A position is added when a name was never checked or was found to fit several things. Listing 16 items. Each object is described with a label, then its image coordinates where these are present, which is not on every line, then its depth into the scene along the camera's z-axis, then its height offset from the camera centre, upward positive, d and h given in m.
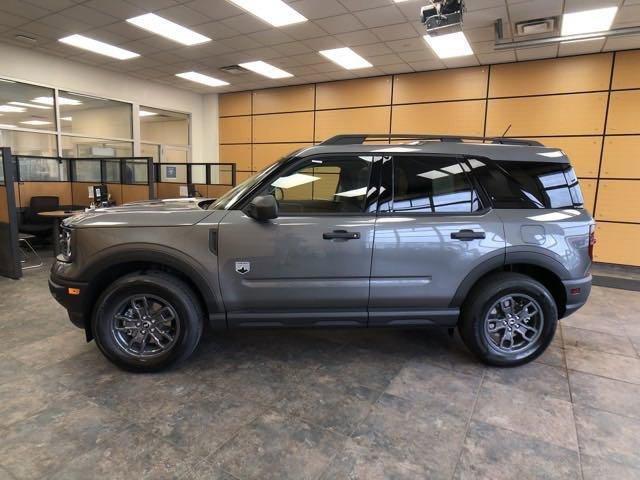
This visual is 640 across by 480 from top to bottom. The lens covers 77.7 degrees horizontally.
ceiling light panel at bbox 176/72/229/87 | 8.59 +2.33
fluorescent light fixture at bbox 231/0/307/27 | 5.06 +2.30
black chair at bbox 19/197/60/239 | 6.28 -0.65
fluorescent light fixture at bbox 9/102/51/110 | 7.47 +1.40
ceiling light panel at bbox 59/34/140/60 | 6.65 +2.33
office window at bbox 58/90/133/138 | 8.15 +1.40
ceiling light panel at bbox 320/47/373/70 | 6.79 +2.30
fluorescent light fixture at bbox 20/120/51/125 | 7.59 +1.09
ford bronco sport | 2.53 -0.42
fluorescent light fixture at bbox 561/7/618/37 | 4.95 +2.27
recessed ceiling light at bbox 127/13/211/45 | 5.71 +2.32
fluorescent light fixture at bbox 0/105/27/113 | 7.22 +1.26
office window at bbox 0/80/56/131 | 7.25 +1.36
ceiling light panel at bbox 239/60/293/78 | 7.67 +2.31
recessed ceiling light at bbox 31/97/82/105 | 7.79 +1.56
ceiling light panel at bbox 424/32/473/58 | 5.99 +2.28
